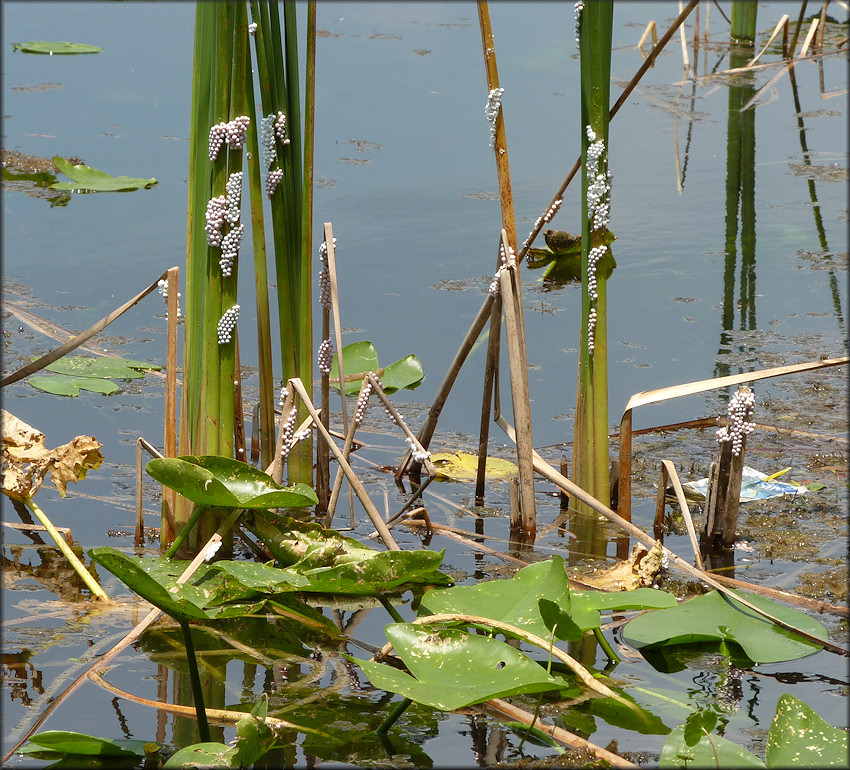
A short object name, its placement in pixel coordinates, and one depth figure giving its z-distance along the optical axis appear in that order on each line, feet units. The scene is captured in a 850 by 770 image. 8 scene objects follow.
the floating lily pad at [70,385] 20.29
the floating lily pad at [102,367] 21.27
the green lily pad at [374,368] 19.43
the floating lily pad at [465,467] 18.74
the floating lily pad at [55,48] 47.80
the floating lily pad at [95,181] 32.48
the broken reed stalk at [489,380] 16.56
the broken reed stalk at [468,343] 15.83
